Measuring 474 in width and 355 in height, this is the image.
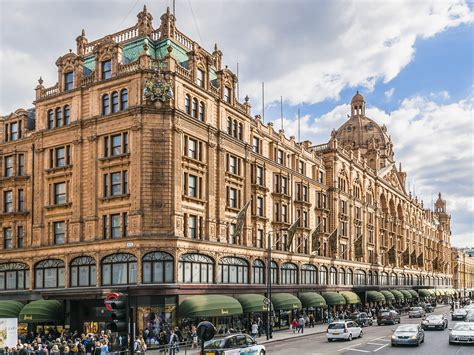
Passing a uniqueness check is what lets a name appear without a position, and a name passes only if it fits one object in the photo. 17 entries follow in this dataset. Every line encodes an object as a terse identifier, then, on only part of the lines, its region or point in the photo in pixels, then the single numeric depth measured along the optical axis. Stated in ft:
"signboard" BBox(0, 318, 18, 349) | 101.50
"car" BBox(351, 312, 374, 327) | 198.70
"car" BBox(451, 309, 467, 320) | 216.13
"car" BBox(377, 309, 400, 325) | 201.98
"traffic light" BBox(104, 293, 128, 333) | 44.91
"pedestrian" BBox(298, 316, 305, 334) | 171.53
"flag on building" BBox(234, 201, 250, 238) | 160.15
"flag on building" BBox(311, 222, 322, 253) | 206.49
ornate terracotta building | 146.00
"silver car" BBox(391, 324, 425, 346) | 123.85
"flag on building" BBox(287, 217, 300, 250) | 184.03
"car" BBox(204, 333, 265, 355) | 91.20
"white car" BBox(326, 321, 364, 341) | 141.08
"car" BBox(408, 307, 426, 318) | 236.02
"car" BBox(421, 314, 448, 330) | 166.61
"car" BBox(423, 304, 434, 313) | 270.87
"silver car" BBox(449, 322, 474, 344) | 124.77
